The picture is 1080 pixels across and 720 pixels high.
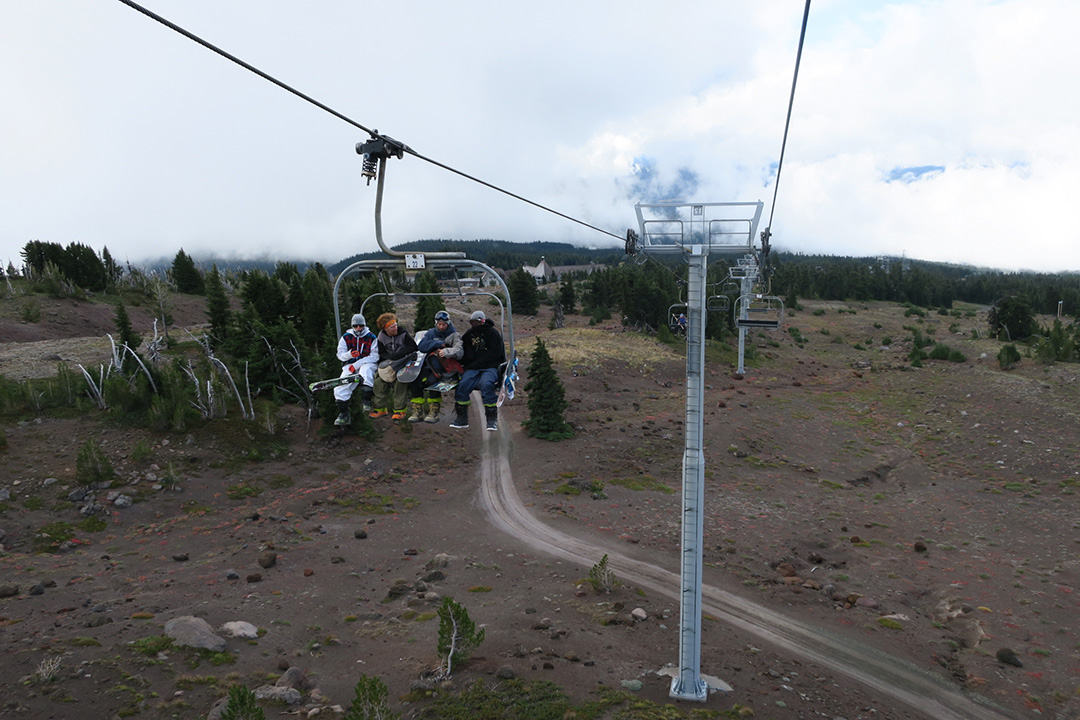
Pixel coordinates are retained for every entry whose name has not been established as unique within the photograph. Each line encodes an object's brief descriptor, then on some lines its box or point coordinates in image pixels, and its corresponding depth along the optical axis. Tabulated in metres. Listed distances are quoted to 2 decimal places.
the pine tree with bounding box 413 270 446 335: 36.41
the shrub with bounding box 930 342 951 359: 47.94
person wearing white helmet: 12.99
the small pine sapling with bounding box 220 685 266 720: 8.89
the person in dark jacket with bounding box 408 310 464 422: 12.66
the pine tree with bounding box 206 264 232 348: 38.80
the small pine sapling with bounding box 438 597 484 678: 12.01
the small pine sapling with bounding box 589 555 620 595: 16.06
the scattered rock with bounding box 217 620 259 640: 13.51
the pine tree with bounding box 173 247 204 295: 64.62
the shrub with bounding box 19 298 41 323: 42.53
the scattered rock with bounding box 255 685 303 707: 11.17
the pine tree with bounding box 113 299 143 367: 34.75
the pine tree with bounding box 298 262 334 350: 37.75
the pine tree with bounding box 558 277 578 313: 79.31
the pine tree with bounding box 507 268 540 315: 73.12
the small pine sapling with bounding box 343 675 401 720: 9.41
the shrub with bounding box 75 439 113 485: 21.41
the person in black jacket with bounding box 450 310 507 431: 12.57
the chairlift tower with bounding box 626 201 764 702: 9.81
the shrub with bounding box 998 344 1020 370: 42.75
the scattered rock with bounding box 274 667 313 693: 11.66
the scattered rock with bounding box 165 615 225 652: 12.80
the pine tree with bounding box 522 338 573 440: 29.98
